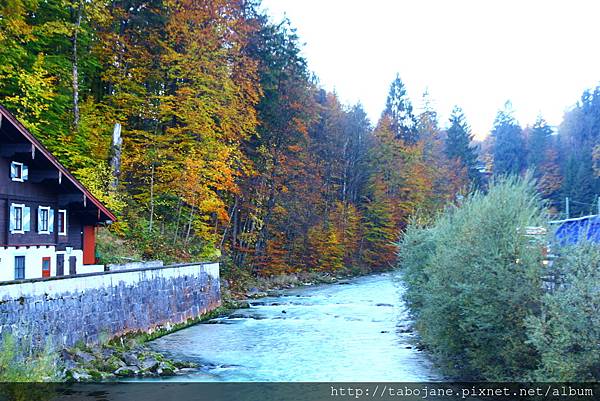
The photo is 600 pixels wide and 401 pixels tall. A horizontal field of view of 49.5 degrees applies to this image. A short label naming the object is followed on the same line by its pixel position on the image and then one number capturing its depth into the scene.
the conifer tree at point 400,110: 84.06
